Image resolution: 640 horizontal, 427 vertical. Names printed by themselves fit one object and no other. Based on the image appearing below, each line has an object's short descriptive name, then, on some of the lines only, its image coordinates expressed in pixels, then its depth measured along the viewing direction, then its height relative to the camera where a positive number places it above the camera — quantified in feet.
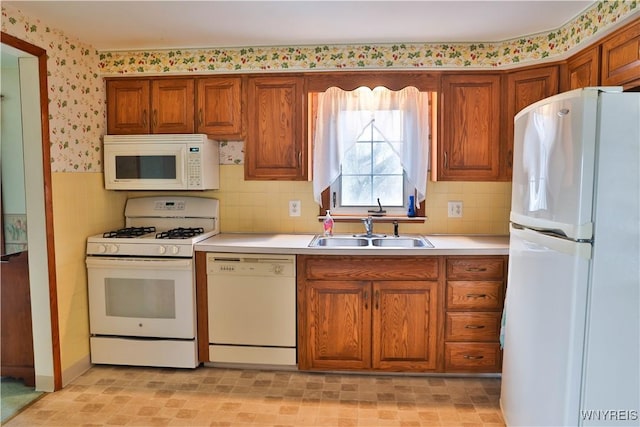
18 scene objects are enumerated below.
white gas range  9.30 -2.71
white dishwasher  9.19 -2.82
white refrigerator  4.72 -0.92
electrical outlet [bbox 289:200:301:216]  10.99 -0.79
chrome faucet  10.28 -1.14
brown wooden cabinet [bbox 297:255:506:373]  8.96 -2.82
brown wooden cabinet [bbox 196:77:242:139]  10.23 +1.67
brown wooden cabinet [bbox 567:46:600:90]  7.80 +2.11
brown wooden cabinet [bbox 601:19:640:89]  6.62 +1.97
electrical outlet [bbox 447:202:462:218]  10.69 -0.79
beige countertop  8.81 -1.47
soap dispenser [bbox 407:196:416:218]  10.74 -0.74
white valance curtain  10.23 +1.25
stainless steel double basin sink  10.12 -1.51
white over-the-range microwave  10.02 +0.34
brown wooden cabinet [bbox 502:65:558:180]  9.28 +1.92
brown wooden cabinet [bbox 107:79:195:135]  10.34 +1.71
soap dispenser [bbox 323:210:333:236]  10.56 -1.18
